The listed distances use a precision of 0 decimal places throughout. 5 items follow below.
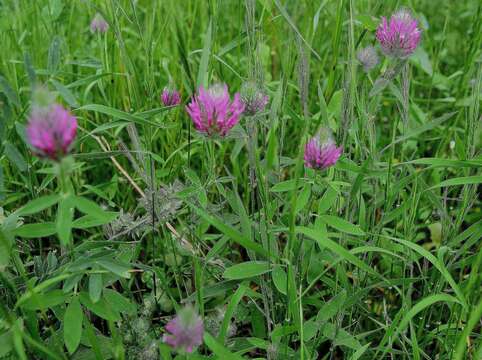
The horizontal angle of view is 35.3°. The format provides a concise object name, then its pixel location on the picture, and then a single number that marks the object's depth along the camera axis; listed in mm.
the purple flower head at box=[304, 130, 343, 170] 379
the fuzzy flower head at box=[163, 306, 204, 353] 320
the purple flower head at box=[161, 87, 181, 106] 459
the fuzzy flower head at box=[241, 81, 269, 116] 397
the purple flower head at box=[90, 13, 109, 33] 586
